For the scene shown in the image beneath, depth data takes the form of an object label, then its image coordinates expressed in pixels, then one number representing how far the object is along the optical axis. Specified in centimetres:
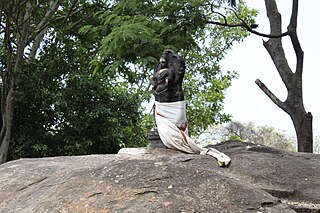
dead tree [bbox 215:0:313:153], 905
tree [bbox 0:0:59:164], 1030
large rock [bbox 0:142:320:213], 402
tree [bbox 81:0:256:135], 796
